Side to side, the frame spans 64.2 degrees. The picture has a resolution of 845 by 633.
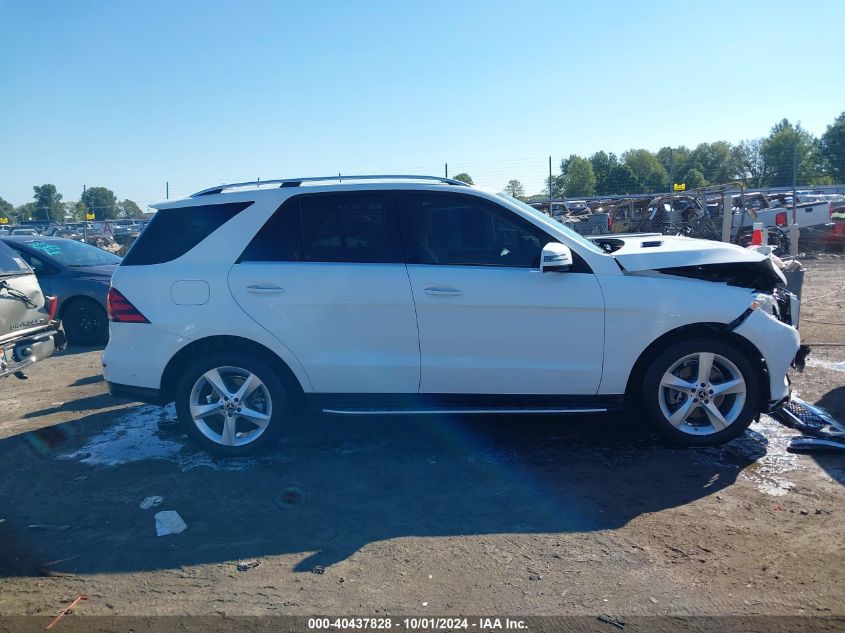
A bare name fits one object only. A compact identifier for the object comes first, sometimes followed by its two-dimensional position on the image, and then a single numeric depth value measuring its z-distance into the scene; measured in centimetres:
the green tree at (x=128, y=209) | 4555
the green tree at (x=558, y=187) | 3575
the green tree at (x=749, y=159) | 7575
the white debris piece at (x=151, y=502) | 425
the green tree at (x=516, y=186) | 4328
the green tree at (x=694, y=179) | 6144
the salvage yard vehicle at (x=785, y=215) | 1916
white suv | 467
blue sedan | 962
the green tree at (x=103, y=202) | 4446
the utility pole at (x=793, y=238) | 1619
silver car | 614
